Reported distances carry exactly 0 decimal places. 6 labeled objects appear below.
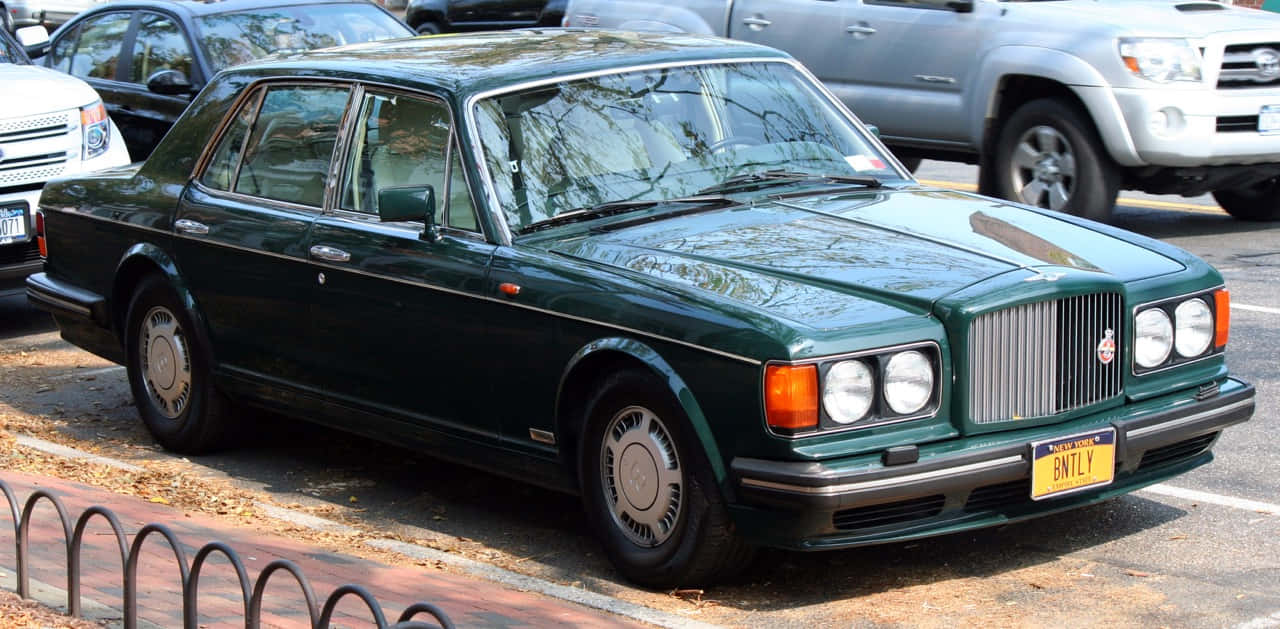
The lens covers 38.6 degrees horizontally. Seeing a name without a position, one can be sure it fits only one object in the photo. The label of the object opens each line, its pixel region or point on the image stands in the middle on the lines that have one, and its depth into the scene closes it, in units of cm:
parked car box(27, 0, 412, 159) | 1263
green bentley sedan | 534
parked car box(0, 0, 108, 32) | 3065
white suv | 1048
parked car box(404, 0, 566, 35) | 2134
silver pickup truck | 1088
